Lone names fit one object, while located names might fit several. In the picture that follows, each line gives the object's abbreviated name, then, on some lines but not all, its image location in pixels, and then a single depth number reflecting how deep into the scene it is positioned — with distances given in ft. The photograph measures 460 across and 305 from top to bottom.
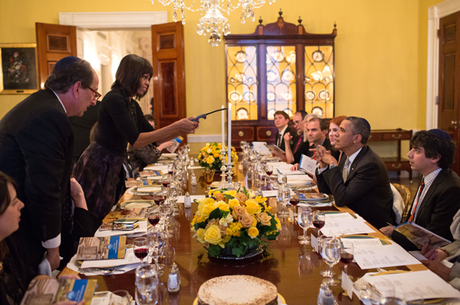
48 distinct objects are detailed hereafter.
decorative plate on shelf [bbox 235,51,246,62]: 22.15
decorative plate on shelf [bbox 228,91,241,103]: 22.47
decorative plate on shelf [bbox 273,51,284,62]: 22.21
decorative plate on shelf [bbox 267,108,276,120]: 22.56
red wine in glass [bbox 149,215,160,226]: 5.73
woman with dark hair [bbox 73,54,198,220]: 8.89
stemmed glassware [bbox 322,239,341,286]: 4.51
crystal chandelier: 14.39
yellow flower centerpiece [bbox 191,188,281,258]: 5.06
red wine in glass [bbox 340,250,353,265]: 4.68
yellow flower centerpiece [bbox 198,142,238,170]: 12.37
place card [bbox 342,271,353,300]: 4.31
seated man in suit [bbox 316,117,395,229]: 8.64
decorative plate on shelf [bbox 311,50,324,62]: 22.36
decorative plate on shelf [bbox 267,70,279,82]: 22.40
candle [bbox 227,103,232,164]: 6.97
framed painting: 22.90
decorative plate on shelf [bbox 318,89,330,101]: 22.80
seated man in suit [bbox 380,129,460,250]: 7.20
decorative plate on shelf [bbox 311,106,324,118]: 22.80
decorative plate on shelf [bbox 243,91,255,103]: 22.49
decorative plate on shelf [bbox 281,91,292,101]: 22.57
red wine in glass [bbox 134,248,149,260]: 4.79
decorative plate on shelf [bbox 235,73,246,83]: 22.33
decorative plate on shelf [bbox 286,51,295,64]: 22.21
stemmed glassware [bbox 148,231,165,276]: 5.08
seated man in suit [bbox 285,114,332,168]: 13.67
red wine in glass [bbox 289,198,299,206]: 7.16
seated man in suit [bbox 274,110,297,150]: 18.43
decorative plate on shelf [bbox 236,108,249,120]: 22.58
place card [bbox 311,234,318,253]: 5.72
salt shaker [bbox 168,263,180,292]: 4.49
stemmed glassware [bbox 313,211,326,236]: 5.90
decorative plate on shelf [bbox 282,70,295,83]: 22.42
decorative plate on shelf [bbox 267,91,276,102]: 22.57
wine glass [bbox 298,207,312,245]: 6.30
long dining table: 4.40
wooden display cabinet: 22.04
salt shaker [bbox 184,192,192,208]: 8.16
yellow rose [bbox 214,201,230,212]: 5.18
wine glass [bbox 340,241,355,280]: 4.68
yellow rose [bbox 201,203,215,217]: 5.19
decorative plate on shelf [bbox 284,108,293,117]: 22.65
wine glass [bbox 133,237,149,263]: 4.80
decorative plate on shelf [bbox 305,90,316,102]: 22.70
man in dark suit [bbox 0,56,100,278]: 5.16
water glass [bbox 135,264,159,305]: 3.93
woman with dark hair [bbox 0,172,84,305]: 4.24
